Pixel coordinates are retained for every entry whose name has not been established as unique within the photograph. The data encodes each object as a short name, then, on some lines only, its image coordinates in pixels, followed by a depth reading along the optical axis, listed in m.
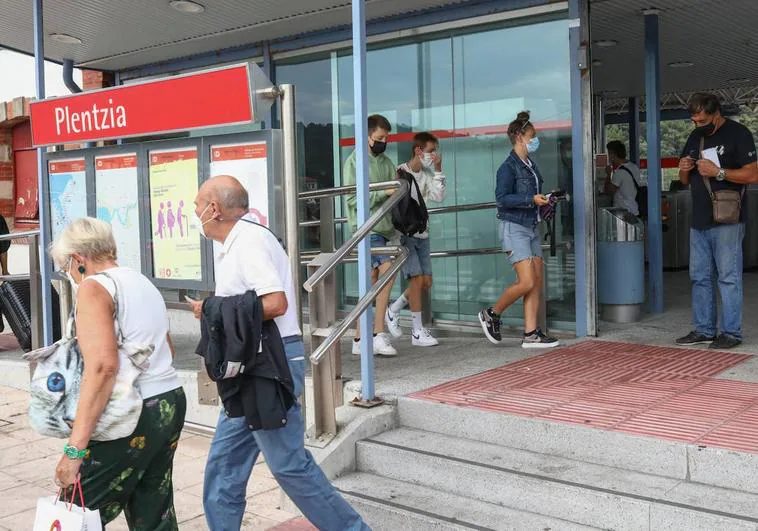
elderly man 3.19
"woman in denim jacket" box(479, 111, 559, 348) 6.10
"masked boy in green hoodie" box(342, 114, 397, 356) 6.06
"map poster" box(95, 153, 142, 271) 5.76
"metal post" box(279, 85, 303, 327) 4.63
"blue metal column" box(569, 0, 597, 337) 6.46
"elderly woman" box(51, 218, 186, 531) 2.84
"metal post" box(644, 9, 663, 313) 7.50
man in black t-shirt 5.71
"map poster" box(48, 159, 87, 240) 6.12
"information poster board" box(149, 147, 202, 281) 5.41
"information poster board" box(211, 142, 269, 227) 4.76
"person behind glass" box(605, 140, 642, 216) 9.35
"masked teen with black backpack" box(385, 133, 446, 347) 6.35
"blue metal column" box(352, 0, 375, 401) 4.68
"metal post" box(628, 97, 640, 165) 15.72
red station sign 4.70
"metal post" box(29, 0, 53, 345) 6.30
